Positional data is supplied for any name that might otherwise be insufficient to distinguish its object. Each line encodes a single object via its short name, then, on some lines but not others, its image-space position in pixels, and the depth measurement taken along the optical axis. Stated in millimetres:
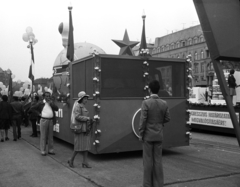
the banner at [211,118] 13352
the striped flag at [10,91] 18772
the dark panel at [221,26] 5492
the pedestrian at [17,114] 12292
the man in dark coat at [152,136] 5176
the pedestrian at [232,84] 13359
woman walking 7152
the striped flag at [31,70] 17016
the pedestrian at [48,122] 9023
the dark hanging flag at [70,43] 11438
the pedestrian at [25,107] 16500
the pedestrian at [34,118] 12990
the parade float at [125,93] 7977
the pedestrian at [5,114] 11711
